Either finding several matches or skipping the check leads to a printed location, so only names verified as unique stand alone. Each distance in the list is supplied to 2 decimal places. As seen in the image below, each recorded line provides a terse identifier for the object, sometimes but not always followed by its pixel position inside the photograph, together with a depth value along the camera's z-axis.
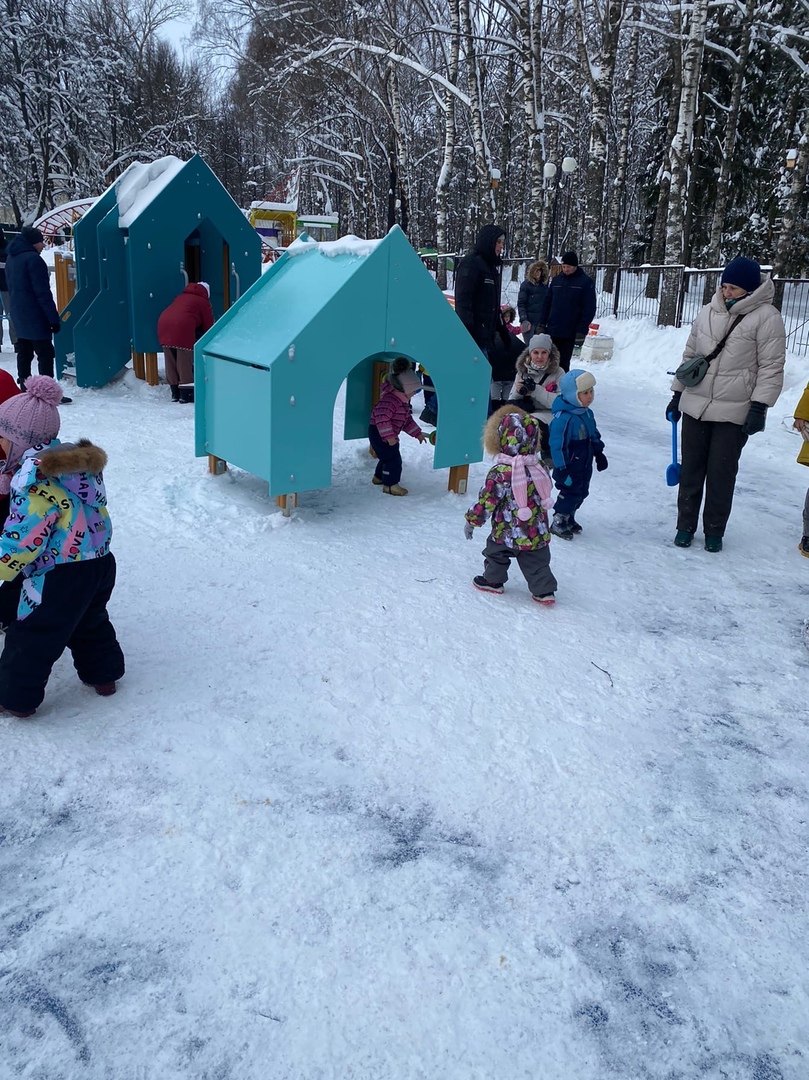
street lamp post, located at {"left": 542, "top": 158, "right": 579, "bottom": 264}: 17.89
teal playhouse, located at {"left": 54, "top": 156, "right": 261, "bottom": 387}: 8.46
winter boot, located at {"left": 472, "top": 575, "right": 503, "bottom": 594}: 4.25
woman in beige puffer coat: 4.55
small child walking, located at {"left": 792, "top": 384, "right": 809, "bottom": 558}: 4.78
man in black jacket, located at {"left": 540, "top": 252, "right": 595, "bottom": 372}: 7.60
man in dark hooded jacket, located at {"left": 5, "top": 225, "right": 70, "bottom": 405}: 7.45
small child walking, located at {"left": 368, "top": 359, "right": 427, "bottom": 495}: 5.41
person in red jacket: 8.20
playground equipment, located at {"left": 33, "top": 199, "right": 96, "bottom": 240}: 16.70
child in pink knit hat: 2.72
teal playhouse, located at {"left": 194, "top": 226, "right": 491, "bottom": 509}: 4.73
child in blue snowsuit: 4.75
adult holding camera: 5.57
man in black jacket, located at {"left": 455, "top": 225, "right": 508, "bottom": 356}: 6.51
